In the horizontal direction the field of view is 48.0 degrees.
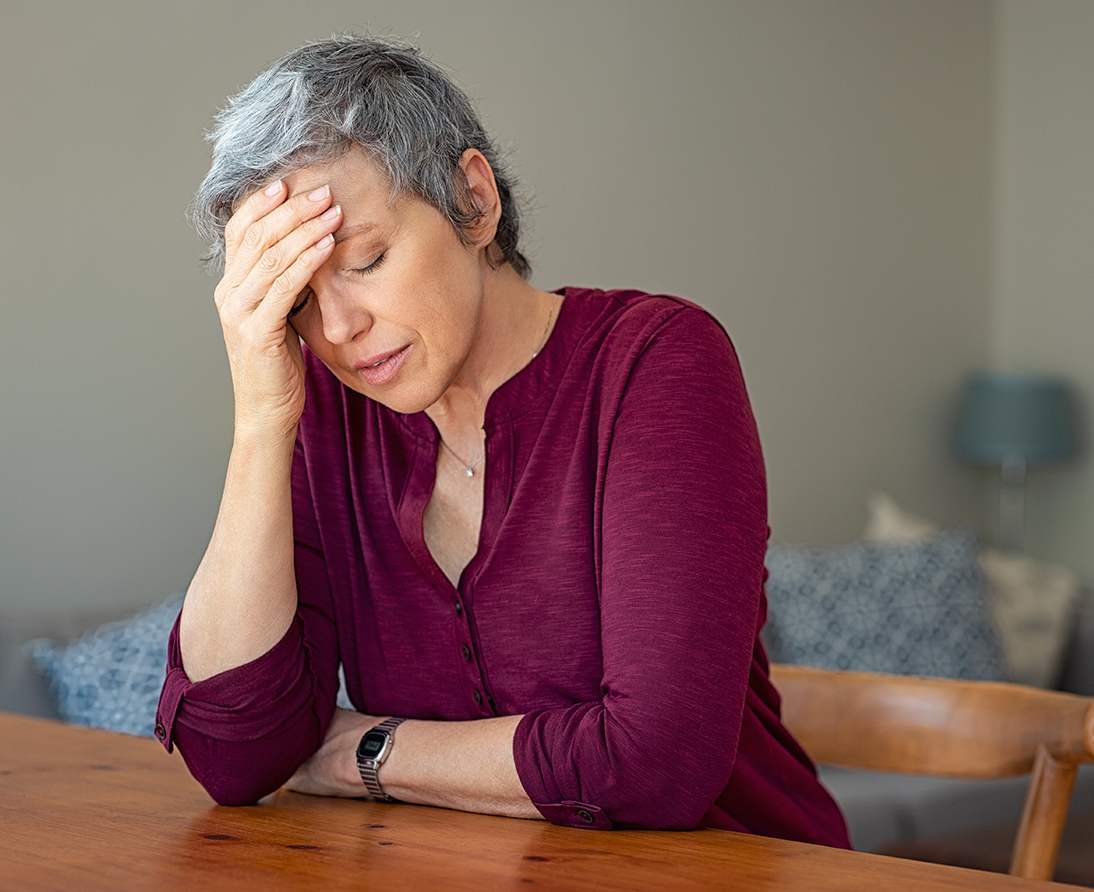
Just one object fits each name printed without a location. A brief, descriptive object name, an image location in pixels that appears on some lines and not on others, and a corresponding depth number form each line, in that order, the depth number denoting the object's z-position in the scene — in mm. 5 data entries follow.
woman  1004
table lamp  4230
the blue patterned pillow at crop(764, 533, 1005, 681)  3090
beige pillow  3402
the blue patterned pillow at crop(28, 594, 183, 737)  2127
